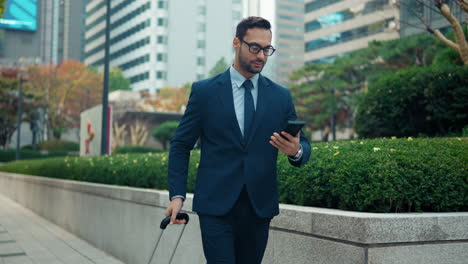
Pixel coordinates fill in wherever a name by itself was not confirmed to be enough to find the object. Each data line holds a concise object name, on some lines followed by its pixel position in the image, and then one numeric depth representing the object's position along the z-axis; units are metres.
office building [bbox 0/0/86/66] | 82.22
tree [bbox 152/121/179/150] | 42.06
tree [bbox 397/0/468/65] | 9.58
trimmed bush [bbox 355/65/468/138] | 8.84
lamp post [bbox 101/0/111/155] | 15.21
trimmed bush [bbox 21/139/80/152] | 48.59
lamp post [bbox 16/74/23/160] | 34.38
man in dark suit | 3.19
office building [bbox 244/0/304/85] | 165.75
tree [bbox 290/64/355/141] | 45.34
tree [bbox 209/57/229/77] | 85.74
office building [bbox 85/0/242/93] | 106.12
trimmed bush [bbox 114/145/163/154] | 32.22
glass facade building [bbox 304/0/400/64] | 71.00
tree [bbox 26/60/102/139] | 48.84
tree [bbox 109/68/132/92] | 95.56
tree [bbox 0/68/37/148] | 46.54
